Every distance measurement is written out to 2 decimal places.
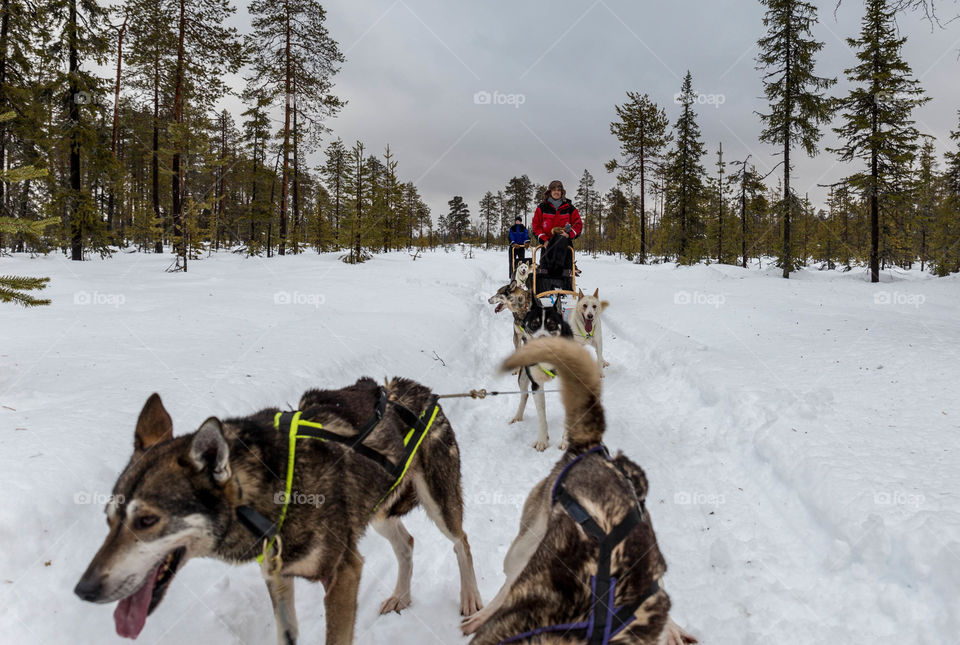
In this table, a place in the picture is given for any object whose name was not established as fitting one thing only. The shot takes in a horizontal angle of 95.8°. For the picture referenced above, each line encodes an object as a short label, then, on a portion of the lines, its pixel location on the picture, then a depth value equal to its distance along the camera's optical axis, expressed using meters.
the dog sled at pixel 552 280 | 9.04
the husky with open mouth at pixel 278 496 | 1.54
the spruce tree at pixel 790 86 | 18.94
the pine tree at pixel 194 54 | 16.36
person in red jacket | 8.85
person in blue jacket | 16.03
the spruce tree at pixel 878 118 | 18.27
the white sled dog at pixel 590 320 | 7.07
